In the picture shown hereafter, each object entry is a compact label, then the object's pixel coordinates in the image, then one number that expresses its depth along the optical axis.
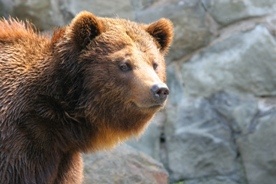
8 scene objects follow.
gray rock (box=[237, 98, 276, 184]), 17.41
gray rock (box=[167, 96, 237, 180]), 17.81
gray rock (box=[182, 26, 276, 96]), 17.44
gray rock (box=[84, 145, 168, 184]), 14.62
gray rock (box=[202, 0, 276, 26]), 17.55
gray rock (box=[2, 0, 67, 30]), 17.84
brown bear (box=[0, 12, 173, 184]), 11.56
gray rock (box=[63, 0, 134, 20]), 18.03
